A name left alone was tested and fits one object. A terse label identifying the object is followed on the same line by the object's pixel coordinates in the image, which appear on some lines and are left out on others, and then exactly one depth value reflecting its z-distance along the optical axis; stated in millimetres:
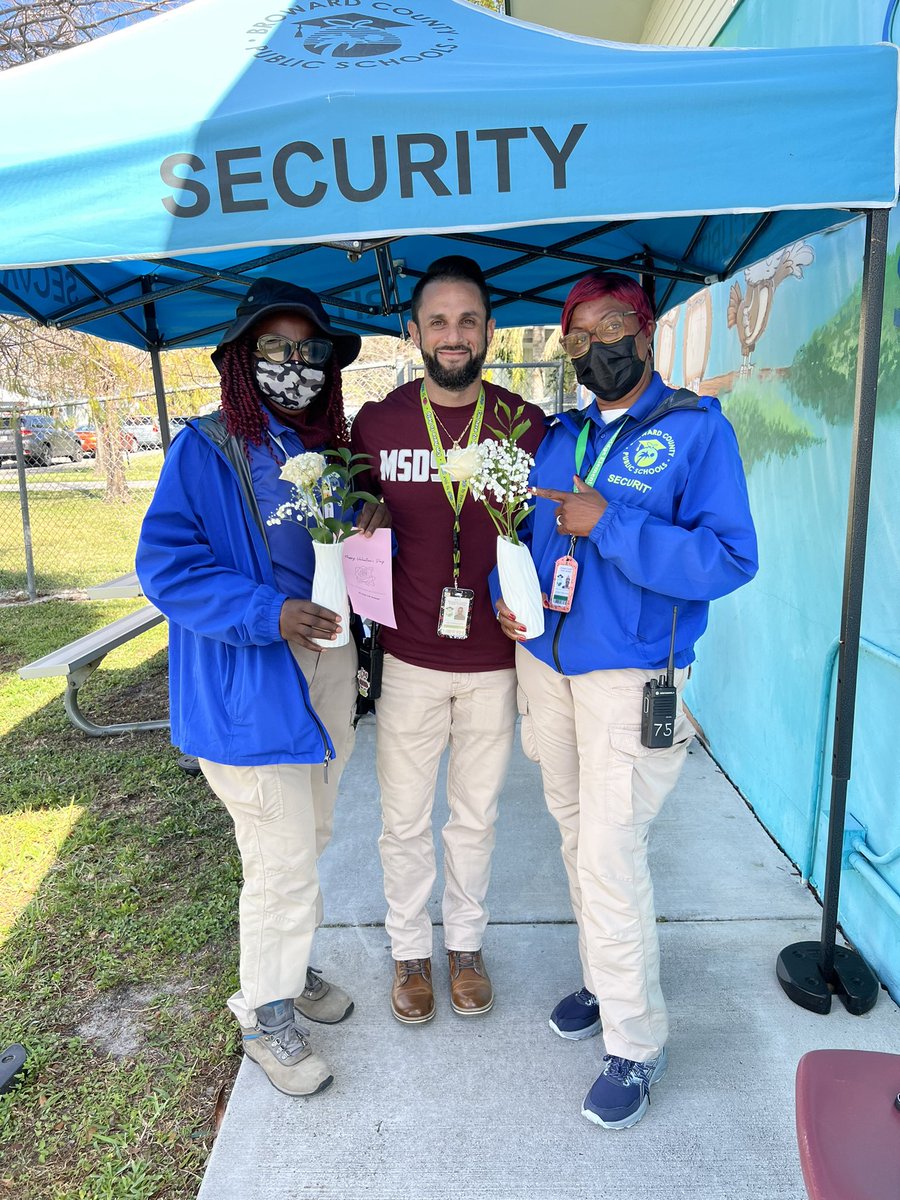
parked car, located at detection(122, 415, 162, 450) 24684
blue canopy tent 1828
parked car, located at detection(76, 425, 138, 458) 23291
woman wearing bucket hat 2127
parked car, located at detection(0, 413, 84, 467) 17031
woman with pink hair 2035
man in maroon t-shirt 2434
